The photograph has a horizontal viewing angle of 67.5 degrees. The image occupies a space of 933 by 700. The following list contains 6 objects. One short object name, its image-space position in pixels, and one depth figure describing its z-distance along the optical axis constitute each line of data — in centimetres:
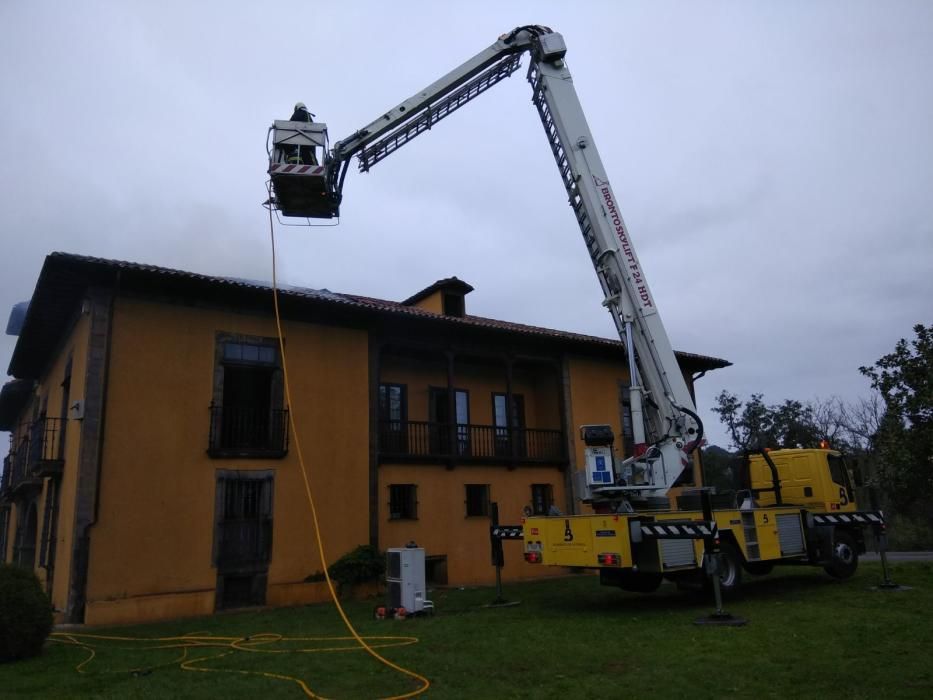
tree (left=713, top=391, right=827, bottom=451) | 4812
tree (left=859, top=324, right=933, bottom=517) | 1958
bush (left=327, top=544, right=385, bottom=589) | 1622
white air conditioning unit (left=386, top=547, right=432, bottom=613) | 1263
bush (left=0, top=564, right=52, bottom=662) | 939
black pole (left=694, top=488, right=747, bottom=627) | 994
